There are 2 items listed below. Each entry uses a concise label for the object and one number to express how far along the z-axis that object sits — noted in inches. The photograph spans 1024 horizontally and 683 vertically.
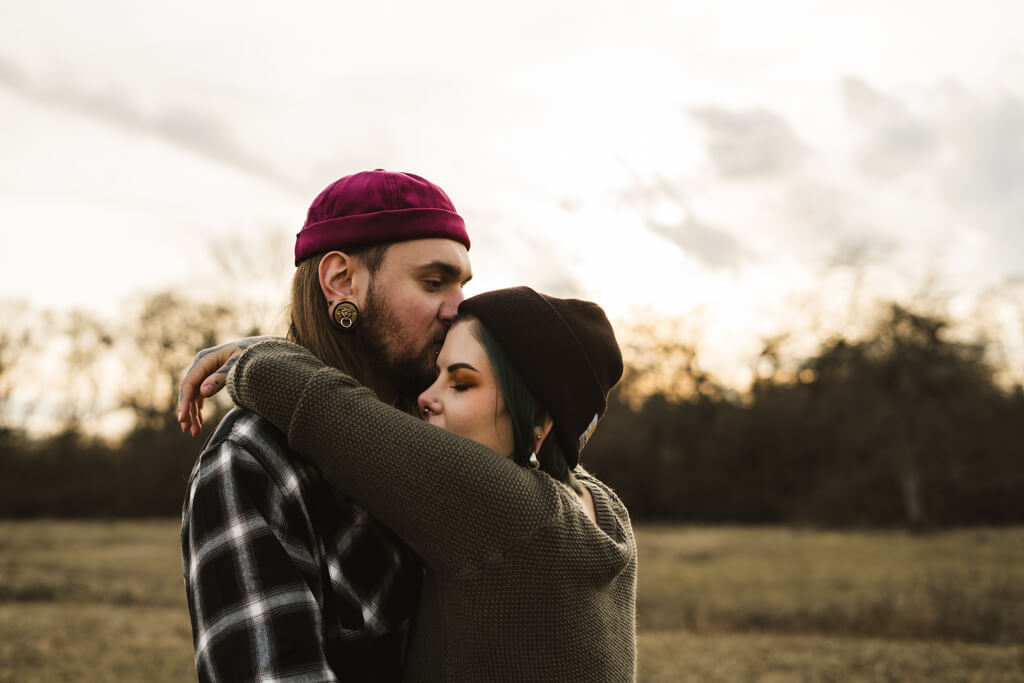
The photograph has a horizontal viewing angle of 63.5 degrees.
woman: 65.7
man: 61.1
